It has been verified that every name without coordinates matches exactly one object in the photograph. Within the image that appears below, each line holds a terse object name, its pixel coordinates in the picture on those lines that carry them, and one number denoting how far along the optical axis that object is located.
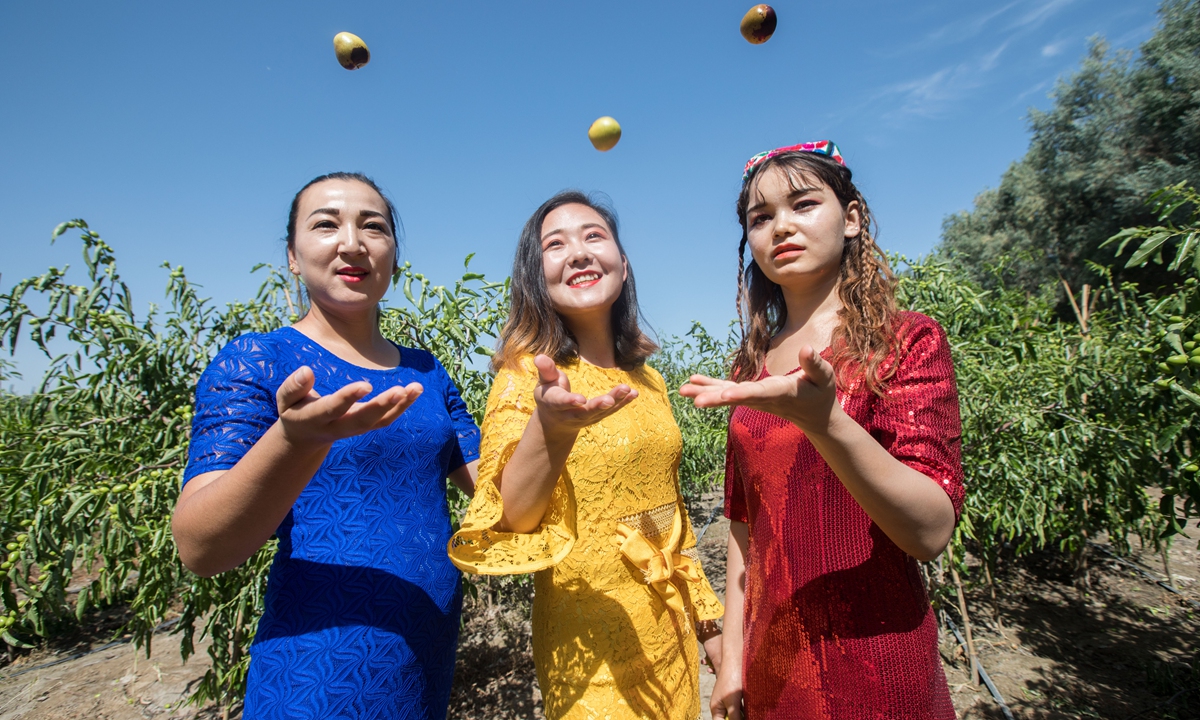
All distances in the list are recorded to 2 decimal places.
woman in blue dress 0.89
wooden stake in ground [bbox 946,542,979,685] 3.22
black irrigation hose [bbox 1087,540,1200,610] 4.00
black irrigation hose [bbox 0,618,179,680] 3.94
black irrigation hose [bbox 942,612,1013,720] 2.94
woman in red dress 0.91
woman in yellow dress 1.10
